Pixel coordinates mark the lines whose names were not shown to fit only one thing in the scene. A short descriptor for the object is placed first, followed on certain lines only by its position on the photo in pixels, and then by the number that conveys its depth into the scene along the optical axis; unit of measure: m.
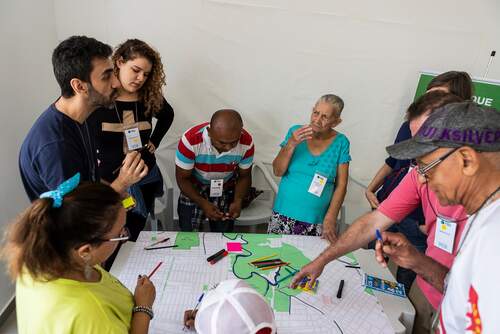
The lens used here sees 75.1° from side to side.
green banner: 2.59
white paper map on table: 1.31
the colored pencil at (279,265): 1.58
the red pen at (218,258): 1.59
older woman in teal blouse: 2.07
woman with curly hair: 2.10
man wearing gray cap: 0.82
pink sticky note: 1.69
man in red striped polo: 2.07
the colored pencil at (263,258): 1.63
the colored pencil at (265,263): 1.59
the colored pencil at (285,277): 1.52
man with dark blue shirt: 1.33
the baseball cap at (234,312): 0.96
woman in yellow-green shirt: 0.87
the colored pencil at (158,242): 1.68
